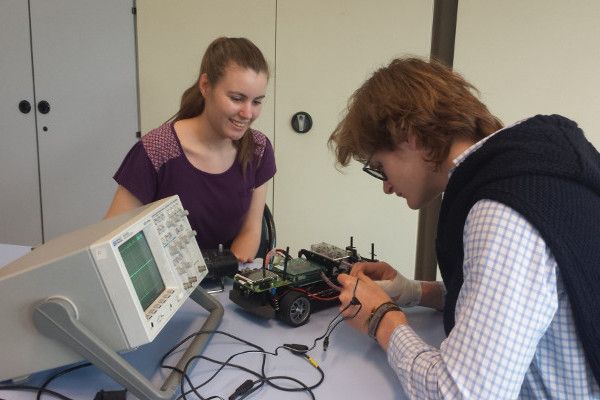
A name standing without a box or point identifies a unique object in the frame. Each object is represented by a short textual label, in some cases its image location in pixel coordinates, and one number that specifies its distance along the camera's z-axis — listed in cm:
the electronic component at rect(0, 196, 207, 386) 74
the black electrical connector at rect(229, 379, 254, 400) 82
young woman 155
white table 85
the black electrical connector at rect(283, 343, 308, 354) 97
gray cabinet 263
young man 64
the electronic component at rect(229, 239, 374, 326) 108
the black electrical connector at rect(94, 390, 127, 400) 81
